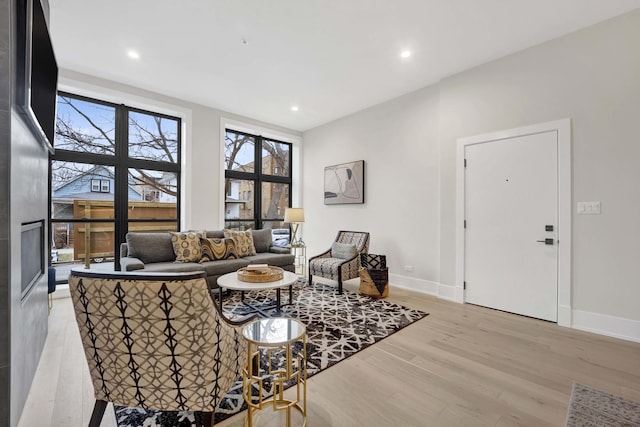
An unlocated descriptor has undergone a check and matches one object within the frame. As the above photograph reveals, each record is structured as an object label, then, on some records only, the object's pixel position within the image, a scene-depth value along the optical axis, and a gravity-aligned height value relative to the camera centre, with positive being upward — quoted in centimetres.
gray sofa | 343 -60
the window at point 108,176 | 381 +53
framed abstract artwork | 504 +56
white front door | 303 -12
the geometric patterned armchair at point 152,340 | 116 -56
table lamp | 525 -4
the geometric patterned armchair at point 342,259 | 402 -71
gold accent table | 137 -67
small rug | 158 -116
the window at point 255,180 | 542 +66
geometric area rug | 160 -114
